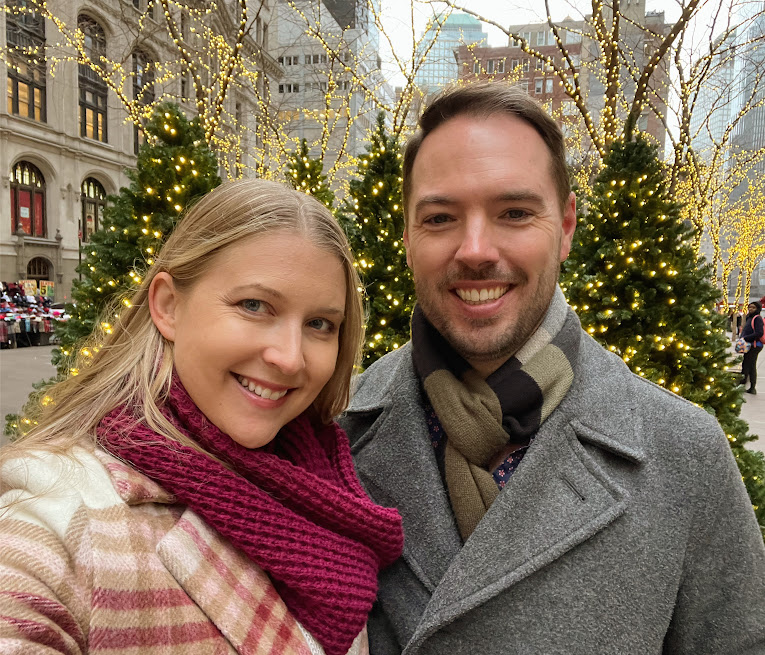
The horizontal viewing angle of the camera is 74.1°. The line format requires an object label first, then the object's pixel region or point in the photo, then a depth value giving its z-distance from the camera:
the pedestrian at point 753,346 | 10.34
